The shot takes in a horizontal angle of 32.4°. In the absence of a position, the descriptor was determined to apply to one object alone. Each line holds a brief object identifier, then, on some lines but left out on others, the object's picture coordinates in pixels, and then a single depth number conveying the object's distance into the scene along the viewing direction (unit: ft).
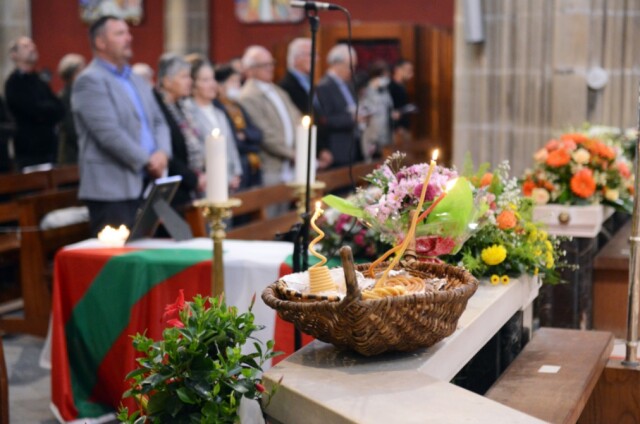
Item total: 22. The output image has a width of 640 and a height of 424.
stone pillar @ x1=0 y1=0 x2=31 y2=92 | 38.01
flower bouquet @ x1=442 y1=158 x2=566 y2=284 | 9.60
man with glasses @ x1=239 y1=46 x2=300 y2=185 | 23.98
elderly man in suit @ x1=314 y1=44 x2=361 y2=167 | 27.17
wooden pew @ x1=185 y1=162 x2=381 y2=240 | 15.47
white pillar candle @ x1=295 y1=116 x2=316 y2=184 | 13.14
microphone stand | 9.80
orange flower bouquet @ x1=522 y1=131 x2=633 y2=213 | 14.39
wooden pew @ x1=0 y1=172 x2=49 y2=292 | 18.19
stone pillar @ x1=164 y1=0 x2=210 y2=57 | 39.58
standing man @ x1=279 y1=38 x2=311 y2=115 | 26.00
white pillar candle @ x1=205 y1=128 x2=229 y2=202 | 11.57
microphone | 10.23
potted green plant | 6.23
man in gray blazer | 16.85
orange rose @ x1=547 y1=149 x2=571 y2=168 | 14.42
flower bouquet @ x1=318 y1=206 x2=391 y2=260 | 11.89
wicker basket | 6.63
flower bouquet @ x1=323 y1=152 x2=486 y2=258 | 8.67
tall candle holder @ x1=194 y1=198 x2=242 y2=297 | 11.10
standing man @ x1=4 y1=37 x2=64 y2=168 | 27.14
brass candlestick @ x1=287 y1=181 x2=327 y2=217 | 13.17
